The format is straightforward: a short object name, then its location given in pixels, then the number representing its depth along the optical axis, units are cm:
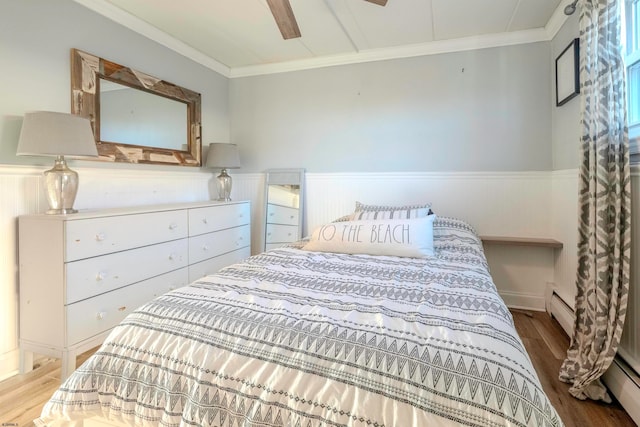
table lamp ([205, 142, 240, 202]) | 321
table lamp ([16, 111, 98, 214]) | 177
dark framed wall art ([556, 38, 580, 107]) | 214
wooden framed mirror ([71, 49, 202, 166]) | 225
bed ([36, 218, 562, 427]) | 76
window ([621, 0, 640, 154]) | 168
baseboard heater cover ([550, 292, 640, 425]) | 144
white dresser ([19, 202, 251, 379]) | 178
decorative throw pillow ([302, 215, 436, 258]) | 191
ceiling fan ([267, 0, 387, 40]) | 170
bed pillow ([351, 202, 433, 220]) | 228
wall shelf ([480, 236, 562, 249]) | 255
